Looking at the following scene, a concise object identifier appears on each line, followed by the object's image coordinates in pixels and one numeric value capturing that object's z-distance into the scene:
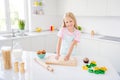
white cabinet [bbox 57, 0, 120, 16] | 3.30
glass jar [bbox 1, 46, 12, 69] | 1.56
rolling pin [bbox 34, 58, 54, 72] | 1.49
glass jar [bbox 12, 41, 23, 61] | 1.75
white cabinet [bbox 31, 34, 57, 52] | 3.76
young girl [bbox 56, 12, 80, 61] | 1.86
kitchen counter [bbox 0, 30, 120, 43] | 3.33
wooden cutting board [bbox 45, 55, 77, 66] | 1.66
